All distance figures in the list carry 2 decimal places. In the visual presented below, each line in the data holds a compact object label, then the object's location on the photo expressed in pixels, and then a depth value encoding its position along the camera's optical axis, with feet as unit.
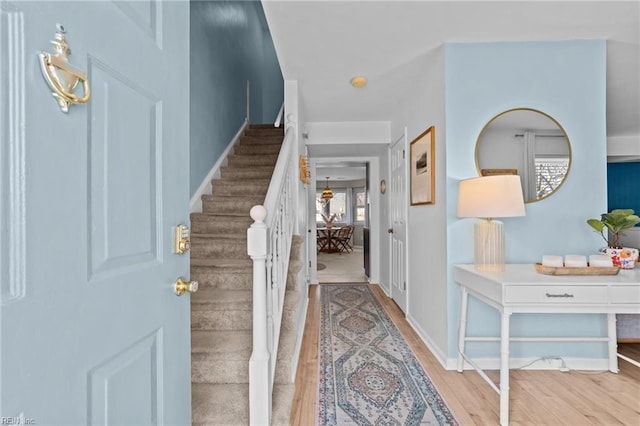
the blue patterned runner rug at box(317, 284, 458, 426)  5.75
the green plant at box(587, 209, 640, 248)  6.32
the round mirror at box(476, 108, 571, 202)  7.66
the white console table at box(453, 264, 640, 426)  5.71
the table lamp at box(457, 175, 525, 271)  6.45
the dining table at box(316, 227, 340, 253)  31.09
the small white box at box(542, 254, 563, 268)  6.41
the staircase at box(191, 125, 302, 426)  5.41
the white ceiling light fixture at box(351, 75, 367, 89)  9.60
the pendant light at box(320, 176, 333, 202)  32.84
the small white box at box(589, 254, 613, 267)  6.27
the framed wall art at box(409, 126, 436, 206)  8.61
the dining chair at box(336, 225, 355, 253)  31.39
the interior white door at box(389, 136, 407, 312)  11.82
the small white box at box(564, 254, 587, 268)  6.28
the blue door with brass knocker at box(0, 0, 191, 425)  1.52
